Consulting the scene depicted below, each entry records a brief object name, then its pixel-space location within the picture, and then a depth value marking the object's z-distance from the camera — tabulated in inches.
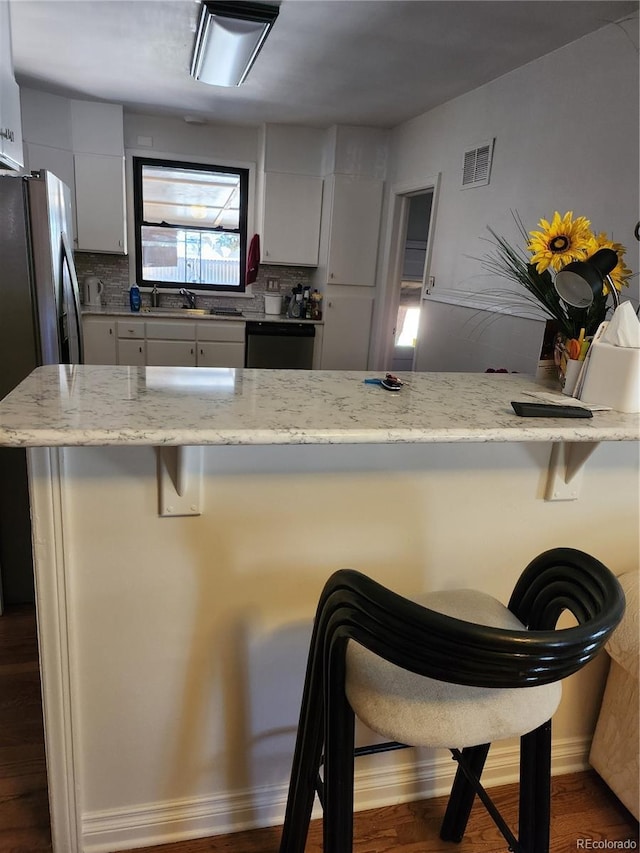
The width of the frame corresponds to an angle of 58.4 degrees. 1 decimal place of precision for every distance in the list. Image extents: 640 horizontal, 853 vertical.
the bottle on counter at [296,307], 201.0
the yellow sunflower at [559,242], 50.8
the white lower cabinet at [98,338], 178.9
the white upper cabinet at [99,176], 172.2
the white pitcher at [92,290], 188.1
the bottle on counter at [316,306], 198.7
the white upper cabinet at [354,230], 183.5
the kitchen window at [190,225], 194.4
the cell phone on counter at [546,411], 45.5
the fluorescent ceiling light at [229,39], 96.7
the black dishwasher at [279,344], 191.2
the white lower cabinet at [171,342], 184.1
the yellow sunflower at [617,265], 51.2
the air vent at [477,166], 126.5
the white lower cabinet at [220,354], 188.2
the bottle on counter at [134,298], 189.2
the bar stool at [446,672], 29.1
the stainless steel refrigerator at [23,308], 83.7
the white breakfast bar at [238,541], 44.2
